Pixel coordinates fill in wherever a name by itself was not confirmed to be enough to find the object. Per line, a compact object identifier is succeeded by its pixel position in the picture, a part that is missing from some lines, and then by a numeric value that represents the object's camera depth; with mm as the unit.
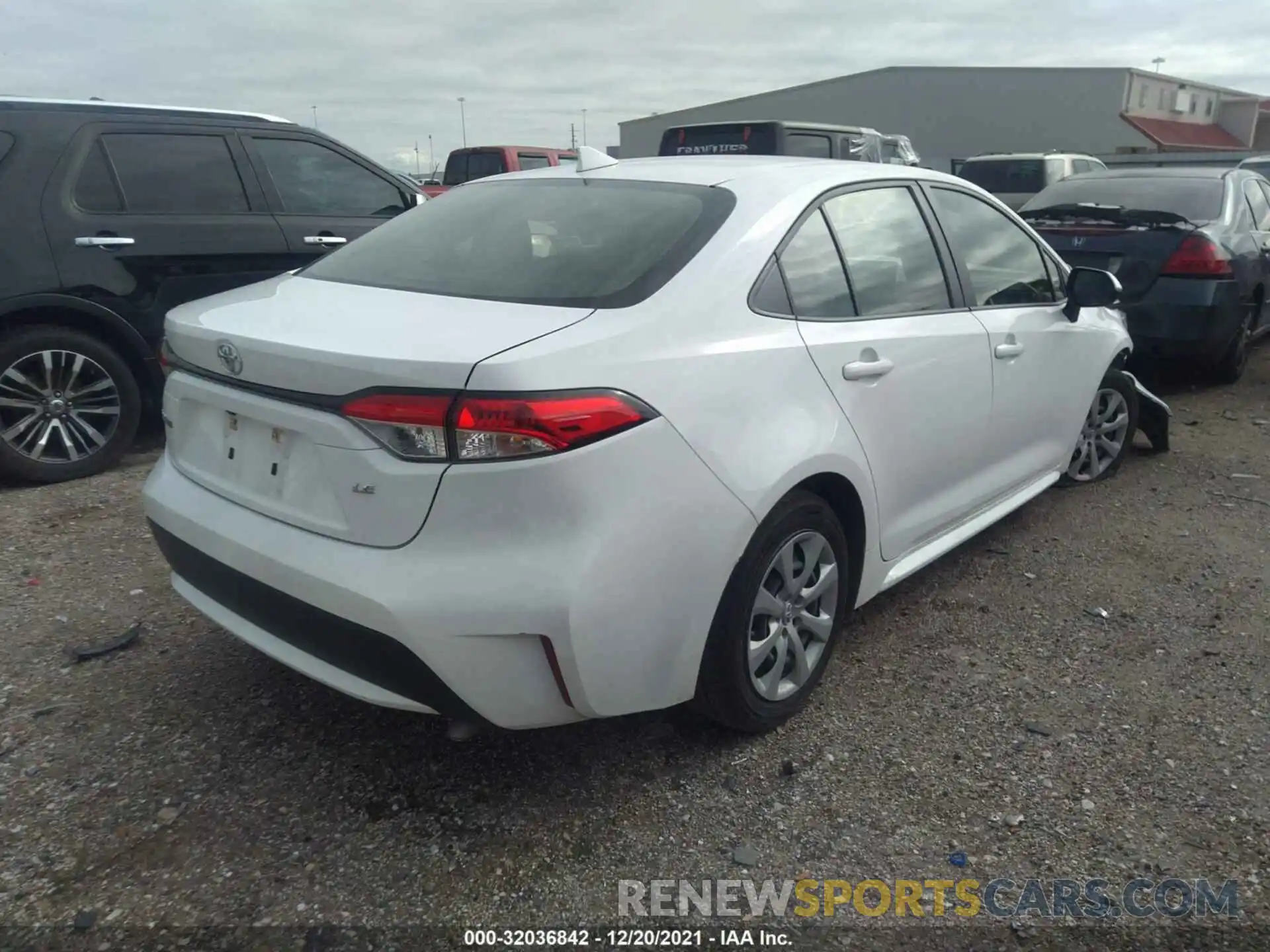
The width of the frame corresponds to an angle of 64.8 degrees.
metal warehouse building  37250
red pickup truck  15281
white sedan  2107
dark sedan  6402
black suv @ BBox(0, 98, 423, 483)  4668
